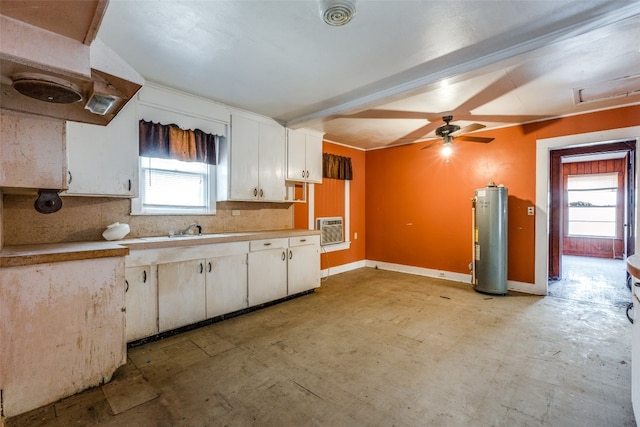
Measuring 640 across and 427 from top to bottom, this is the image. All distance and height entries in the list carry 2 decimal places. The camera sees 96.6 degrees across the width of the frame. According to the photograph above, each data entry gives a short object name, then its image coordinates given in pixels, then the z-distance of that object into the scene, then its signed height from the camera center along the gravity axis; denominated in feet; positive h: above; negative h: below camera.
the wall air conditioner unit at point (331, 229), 17.10 -1.09
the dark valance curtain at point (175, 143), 9.89 +2.58
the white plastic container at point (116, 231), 8.83 -0.59
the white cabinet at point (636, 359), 4.94 -2.73
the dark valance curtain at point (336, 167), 17.13 +2.81
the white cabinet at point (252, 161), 12.00 +2.27
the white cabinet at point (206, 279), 8.59 -2.45
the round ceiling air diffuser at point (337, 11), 5.66 +4.11
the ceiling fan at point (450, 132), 12.39 +3.50
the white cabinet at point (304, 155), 14.28 +2.95
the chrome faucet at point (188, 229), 10.99 -0.69
